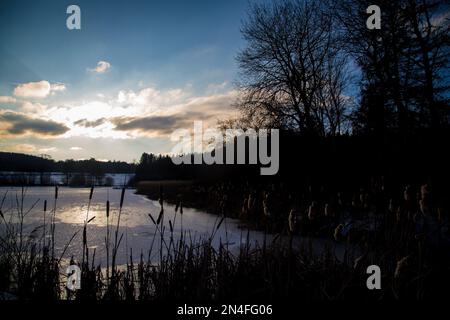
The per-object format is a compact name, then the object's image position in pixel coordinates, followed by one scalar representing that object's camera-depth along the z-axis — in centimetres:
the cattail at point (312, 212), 274
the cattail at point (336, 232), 258
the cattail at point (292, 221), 238
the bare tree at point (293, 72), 1318
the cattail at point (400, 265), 206
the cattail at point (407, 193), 303
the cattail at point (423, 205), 293
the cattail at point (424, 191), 288
